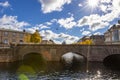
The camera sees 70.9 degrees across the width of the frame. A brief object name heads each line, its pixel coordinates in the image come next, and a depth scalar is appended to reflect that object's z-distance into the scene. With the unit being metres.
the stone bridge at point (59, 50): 30.64
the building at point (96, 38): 74.72
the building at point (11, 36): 50.24
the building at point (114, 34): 38.96
